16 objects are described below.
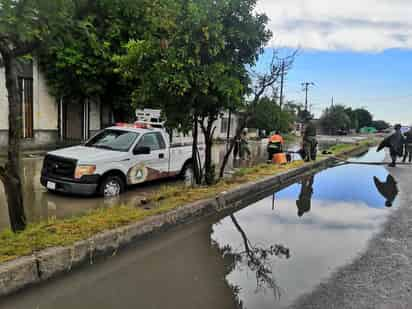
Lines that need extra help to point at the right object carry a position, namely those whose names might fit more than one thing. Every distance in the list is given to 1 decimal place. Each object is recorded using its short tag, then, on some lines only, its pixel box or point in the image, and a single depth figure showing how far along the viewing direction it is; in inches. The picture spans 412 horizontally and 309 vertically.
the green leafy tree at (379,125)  3991.4
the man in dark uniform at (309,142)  590.6
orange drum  565.2
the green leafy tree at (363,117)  3757.4
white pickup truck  301.0
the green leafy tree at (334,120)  2699.3
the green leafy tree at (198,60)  268.4
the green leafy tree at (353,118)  3311.5
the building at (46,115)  726.5
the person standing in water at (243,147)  651.5
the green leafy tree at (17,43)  144.6
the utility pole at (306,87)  2667.3
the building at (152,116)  365.0
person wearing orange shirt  613.6
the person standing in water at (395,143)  605.6
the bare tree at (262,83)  352.5
